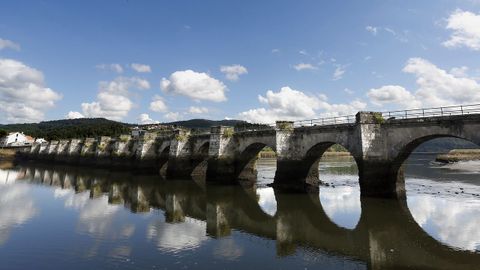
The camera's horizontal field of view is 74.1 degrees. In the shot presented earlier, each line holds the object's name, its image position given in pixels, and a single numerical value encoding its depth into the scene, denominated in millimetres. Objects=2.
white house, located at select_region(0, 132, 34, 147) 131250
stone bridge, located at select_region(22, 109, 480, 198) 23172
